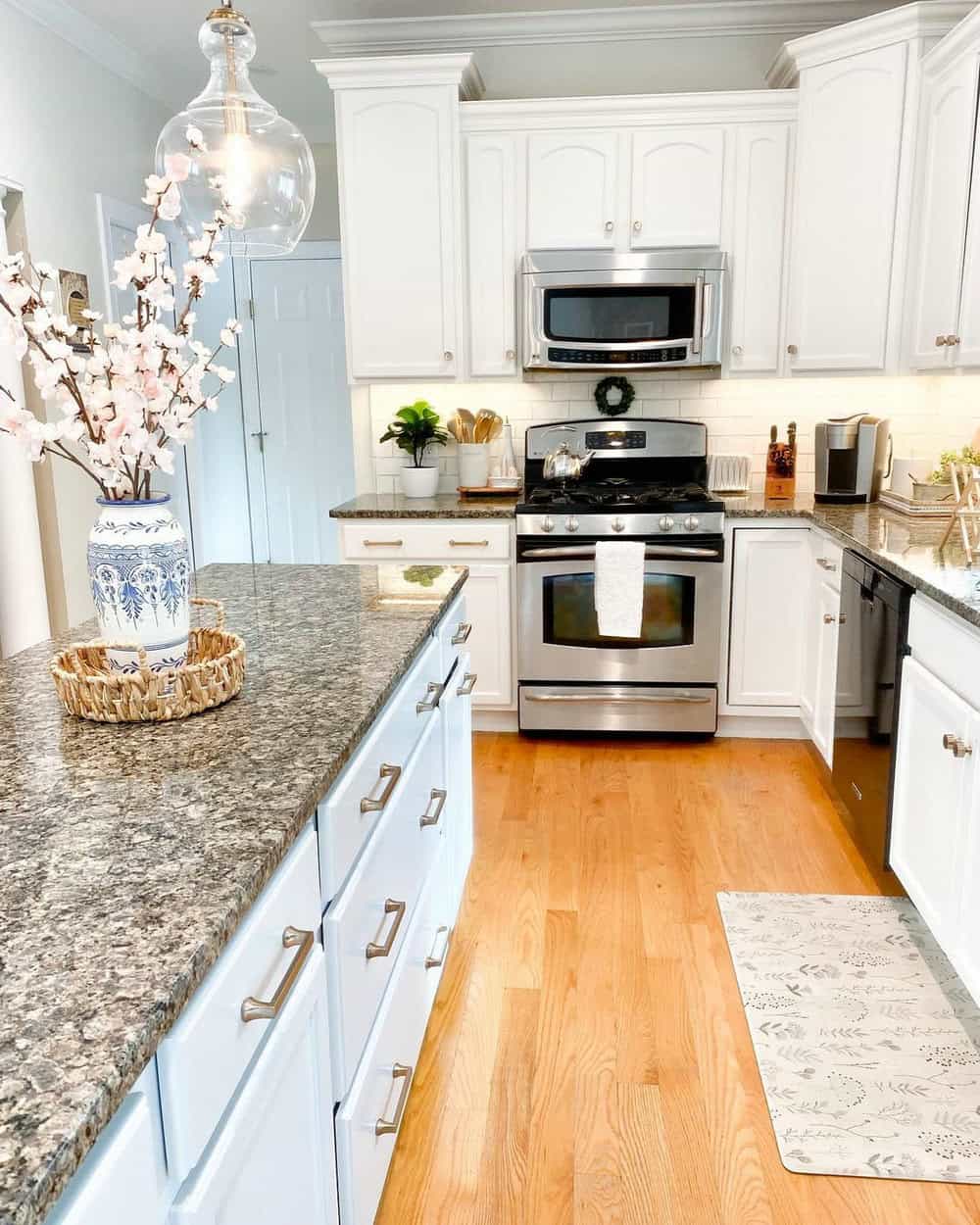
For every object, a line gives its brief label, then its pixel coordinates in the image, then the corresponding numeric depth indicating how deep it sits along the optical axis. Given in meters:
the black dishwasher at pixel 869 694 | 2.53
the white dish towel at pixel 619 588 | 3.64
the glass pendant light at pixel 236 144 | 1.65
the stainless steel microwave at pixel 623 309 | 3.74
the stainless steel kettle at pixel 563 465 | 4.00
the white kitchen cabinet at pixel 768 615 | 3.69
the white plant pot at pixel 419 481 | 4.13
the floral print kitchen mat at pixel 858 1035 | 1.81
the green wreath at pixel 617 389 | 4.15
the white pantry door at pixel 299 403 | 5.54
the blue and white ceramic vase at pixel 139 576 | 1.38
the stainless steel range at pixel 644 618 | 3.66
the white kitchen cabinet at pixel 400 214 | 3.71
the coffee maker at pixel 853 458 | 3.73
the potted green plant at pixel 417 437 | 4.11
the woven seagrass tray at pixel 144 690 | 1.39
